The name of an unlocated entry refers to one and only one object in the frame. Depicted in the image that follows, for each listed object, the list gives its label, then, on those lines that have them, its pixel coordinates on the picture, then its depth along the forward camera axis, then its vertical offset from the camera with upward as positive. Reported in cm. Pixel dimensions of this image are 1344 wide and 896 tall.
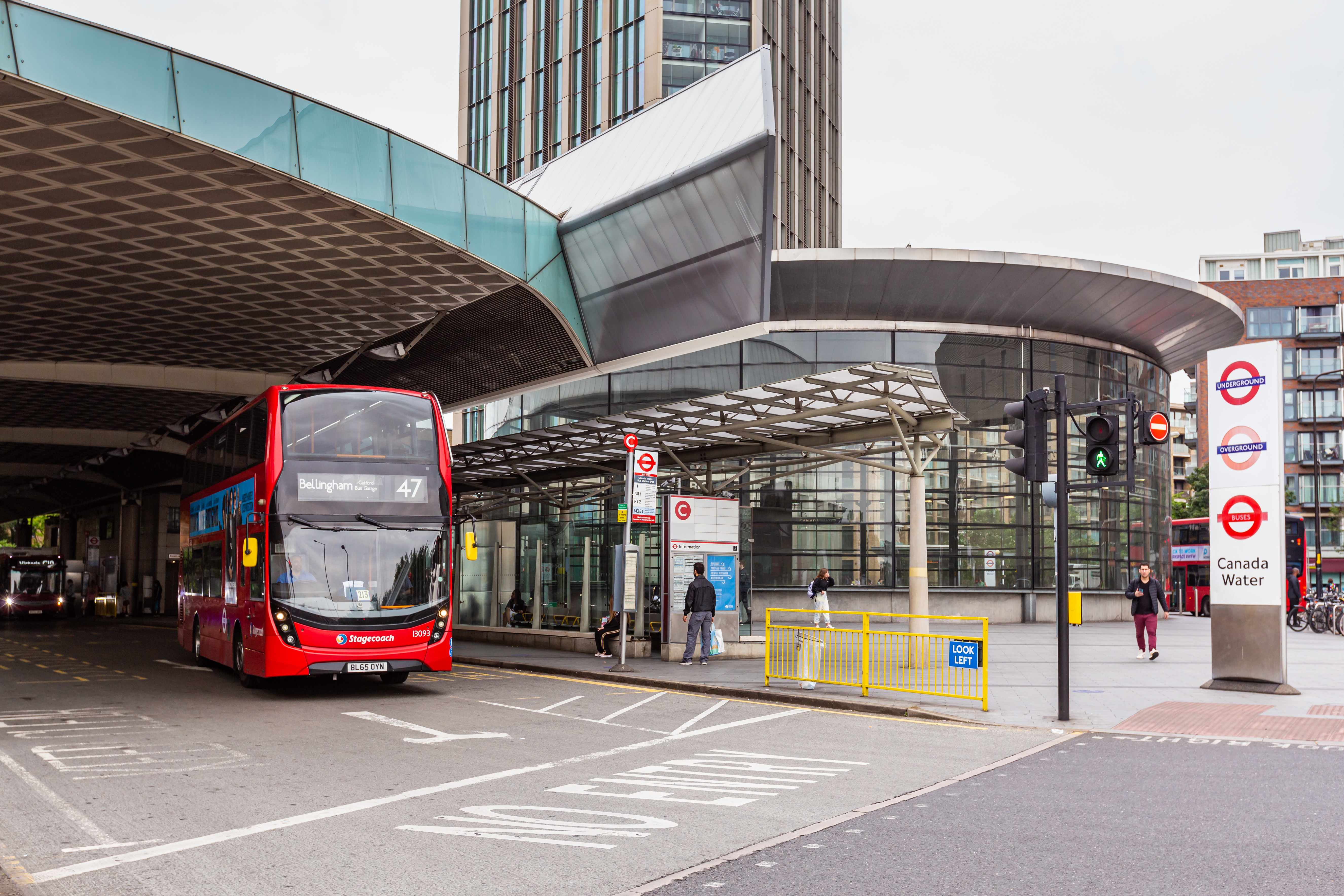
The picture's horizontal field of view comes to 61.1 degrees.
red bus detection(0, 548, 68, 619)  4538 -263
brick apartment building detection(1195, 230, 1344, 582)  7088 +974
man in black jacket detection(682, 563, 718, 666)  1828 -138
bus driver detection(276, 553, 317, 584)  1432 -67
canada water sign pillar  1458 +10
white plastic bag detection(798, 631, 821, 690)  1505 -184
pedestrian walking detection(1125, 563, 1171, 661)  1992 -143
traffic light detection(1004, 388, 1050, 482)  1263 +92
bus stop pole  1727 +48
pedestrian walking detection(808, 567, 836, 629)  2289 -140
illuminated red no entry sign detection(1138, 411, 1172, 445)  1180 +98
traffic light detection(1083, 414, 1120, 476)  1222 +83
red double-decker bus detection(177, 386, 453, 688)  1433 -20
